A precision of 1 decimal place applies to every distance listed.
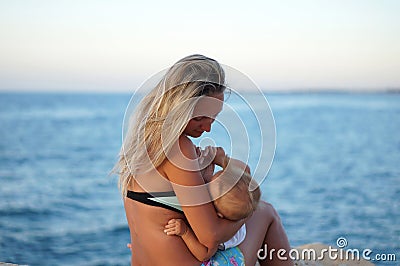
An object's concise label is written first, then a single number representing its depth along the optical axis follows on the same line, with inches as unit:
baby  82.0
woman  79.4
